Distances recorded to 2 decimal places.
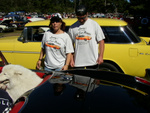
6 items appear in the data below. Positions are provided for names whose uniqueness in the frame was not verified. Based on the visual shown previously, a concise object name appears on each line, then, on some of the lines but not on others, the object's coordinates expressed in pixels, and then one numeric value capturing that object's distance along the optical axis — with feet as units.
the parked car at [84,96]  5.33
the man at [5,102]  6.84
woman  10.07
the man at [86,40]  10.31
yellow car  13.99
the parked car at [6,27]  66.49
